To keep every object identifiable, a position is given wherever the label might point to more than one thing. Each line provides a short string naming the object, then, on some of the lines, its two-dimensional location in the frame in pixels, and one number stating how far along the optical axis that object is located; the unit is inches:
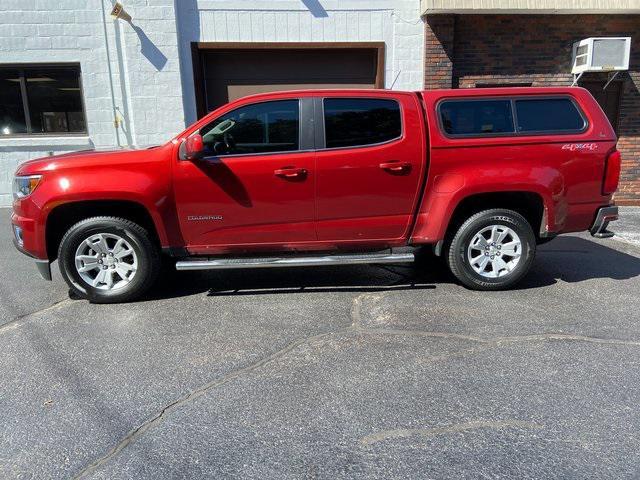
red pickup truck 173.8
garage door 377.1
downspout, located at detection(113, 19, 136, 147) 365.7
